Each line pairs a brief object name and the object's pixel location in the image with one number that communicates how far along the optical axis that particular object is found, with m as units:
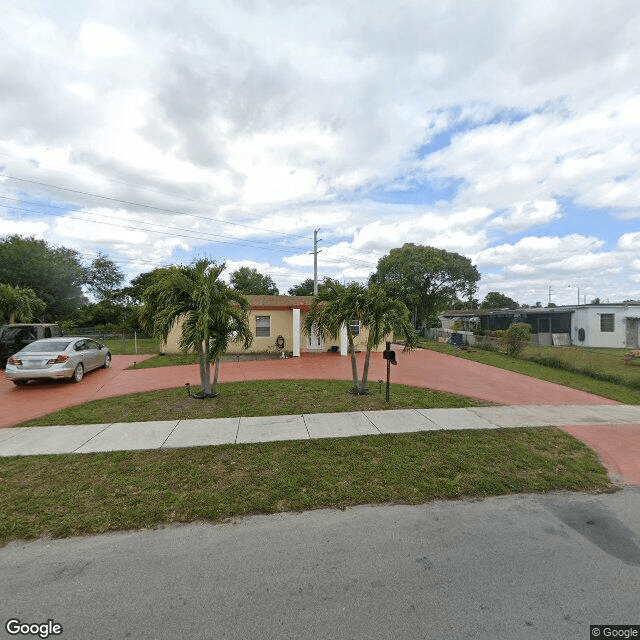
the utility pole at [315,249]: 25.99
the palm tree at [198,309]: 7.31
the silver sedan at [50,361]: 9.39
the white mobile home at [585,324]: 24.00
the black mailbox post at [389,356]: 7.73
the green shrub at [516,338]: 18.70
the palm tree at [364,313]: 7.91
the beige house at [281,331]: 18.02
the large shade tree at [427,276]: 32.19
